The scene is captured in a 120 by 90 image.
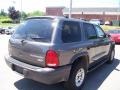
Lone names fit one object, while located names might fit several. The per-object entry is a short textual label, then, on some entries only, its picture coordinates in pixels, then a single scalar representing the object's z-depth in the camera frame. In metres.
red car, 8.76
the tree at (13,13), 34.59
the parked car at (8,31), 15.96
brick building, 34.87
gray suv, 2.38
